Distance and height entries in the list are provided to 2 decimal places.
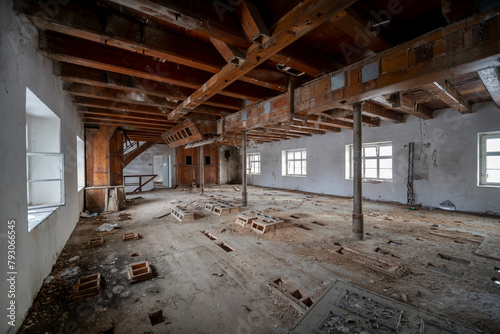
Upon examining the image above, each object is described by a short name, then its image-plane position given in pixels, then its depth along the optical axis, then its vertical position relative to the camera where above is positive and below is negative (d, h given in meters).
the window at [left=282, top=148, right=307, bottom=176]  11.02 +0.17
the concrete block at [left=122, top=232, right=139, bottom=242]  4.04 -1.38
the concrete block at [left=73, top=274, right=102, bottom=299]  2.29 -1.40
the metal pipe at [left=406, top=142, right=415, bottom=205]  6.81 -0.37
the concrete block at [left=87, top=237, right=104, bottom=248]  3.73 -1.39
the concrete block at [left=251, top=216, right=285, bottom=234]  4.33 -1.28
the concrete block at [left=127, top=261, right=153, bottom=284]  2.58 -1.39
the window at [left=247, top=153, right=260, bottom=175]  14.03 +0.17
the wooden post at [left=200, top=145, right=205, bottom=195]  10.19 -0.21
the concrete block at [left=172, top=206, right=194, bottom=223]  5.34 -1.30
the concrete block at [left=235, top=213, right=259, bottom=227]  4.74 -1.25
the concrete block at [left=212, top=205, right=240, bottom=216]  5.90 -1.29
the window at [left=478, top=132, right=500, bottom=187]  5.47 +0.13
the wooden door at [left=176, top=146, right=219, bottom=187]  13.51 +0.02
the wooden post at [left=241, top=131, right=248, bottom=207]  7.02 -0.63
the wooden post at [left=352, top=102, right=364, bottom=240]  3.78 -0.23
